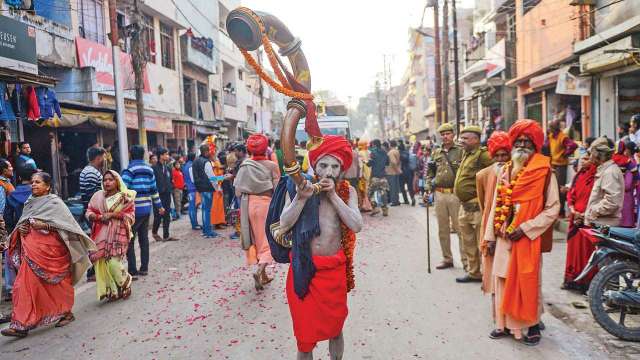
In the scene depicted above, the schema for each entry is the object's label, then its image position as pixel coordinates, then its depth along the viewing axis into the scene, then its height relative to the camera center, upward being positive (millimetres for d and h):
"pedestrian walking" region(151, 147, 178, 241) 10258 -511
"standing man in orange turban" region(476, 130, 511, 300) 4785 -376
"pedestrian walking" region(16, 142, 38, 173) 5707 +105
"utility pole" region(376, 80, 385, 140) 61053 +6916
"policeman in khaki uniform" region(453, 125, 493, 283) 6375 -550
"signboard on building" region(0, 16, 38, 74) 9516 +2378
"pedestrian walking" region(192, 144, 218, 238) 10672 -641
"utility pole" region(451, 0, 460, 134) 20594 +3802
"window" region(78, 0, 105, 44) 15989 +4733
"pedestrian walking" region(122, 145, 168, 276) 7219 -495
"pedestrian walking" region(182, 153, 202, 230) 11898 -706
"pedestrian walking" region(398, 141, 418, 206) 15560 -473
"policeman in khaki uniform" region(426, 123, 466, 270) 7066 -444
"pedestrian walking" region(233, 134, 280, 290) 6590 -570
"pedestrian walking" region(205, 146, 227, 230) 11117 -920
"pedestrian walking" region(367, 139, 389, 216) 13578 -512
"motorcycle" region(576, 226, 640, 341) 4469 -1258
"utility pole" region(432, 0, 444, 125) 23067 +3793
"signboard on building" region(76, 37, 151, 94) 15298 +3273
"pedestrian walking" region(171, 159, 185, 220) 13875 -693
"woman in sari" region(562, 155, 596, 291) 5918 -1001
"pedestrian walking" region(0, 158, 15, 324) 5633 -324
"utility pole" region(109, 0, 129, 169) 12836 +2070
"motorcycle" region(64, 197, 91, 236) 8992 -769
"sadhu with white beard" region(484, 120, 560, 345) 4340 -697
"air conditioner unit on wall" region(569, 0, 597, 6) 13195 +3795
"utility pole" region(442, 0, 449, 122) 21419 +4642
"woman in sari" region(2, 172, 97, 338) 5117 -969
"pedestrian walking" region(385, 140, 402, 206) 15023 -546
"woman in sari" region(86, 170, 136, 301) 6059 -822
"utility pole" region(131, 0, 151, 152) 14231 +2925
